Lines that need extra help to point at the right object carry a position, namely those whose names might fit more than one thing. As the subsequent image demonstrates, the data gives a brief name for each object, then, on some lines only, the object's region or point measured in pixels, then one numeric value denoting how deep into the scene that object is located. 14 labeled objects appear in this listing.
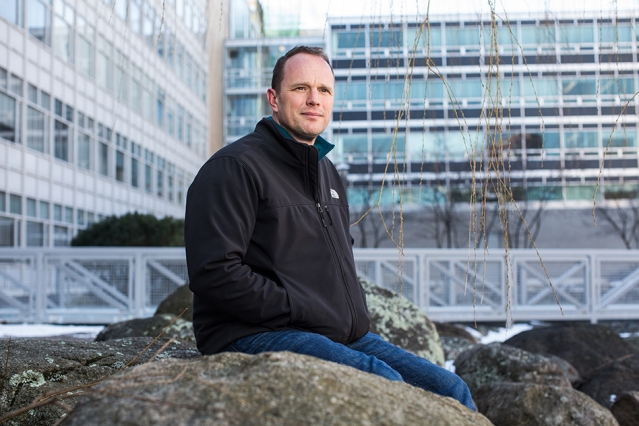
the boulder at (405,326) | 6.33
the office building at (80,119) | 18.73
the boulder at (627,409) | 5.19
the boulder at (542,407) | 4.20
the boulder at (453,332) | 10.03
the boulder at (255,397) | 1.43
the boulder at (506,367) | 5.87
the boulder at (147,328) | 5.73
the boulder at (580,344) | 7.01
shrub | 18.94
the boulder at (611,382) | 5.95
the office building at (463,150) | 35.25
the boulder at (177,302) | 7.92
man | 2.39
